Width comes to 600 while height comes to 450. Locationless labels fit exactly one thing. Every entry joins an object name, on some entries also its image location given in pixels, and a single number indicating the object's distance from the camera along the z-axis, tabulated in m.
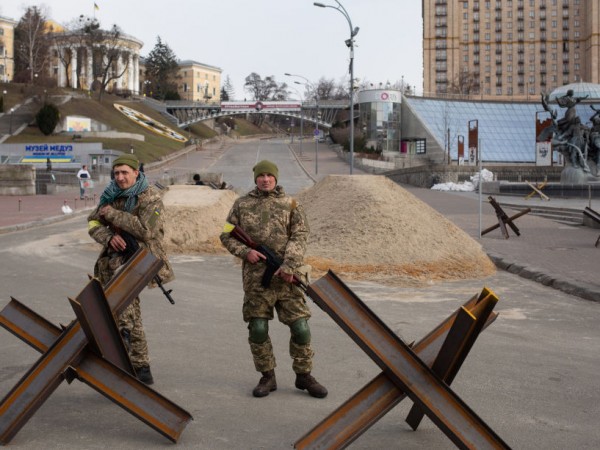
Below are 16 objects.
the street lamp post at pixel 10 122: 77.49
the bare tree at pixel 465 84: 118.88
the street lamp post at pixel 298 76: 57.88
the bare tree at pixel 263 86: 166.75
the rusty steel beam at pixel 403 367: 3.44
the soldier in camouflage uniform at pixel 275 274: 5.00
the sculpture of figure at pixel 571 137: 43.19
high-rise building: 134.62
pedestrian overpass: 112.94
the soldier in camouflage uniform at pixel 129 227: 5.11
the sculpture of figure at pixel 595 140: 44.25
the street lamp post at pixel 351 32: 34.97
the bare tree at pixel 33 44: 100.71
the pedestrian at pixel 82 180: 34.64
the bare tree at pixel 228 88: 180.18
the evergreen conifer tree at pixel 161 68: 141.88
